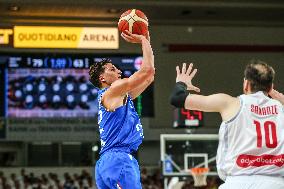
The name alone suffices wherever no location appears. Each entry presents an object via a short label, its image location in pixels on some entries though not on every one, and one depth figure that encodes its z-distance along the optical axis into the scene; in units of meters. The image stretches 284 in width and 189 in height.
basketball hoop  14.41
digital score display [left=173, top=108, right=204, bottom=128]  15.43
